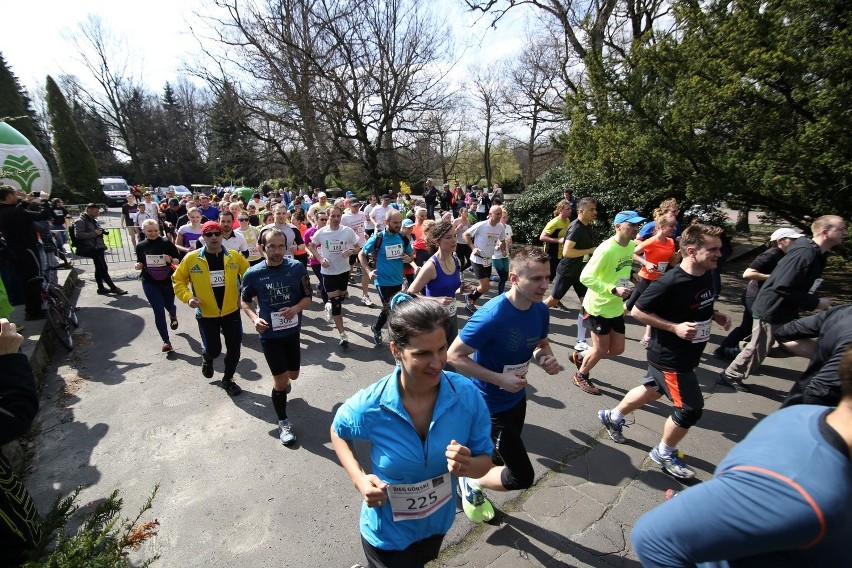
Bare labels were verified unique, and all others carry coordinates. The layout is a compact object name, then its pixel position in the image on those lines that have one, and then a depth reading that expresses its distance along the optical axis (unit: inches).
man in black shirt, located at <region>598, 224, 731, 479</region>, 128.2
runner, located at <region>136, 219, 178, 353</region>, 233.3
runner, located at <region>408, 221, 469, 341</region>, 168.1
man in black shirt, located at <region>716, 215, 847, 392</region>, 158.6
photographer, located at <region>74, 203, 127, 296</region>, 346.9
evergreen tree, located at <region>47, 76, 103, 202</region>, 1238.9
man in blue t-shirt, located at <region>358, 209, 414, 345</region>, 236.2
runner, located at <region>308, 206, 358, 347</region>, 260.1
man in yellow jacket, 182.7
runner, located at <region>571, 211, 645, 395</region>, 179.9
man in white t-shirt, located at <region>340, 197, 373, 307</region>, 337.7
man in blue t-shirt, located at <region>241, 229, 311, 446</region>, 160.2
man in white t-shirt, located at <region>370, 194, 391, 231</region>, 481.1
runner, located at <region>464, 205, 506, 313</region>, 283.6
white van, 1278.3
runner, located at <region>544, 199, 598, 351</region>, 238.7
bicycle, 247.9
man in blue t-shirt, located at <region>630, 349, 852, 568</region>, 41.9
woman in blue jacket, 70.5
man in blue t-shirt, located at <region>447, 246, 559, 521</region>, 108.7
